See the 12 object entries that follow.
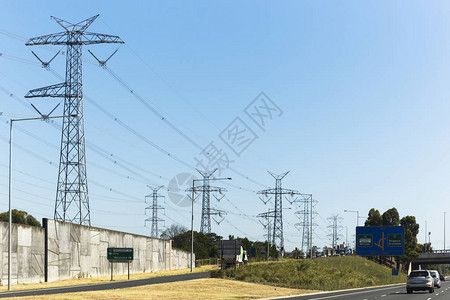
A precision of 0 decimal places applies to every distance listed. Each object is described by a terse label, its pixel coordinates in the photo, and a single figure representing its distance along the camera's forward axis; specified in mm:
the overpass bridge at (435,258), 142750
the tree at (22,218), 113750
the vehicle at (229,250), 56906
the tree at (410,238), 136250
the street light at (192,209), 76138
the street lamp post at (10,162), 41750
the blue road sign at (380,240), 81375
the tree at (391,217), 144625
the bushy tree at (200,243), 129875
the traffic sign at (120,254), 55781
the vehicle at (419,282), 48812
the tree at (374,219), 145500
